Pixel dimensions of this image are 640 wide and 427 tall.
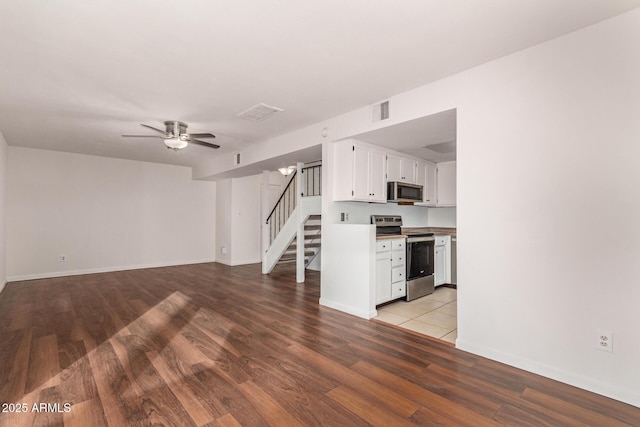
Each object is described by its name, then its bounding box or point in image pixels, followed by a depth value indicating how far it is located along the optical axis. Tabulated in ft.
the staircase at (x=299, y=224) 19.17
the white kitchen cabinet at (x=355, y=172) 13.80
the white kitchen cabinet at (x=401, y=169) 15.88
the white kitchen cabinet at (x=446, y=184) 19.40
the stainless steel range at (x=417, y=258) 15.07
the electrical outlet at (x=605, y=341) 7.02
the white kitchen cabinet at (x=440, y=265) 17.67
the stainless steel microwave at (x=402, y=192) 15.74
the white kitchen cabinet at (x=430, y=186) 18.79
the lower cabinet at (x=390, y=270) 13.42
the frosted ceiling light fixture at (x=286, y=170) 22.54
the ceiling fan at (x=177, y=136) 14.26
